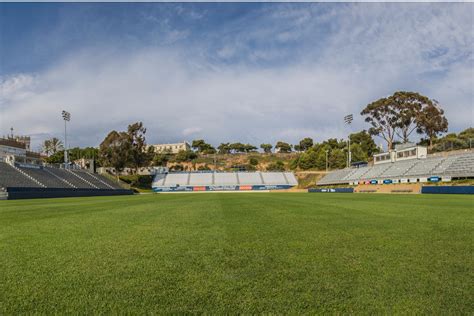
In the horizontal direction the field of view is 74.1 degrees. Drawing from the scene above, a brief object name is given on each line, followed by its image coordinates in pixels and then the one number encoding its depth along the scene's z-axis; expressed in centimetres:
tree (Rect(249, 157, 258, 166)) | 9712
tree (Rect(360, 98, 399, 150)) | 5803
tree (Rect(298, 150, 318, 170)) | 7769
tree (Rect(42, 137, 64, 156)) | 10630
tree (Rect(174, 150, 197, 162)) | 10462
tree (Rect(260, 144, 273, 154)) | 11919
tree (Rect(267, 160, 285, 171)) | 8662
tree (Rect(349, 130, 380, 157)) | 8212
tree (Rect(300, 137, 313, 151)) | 10962
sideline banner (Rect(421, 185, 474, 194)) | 2685
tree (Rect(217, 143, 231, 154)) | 11956
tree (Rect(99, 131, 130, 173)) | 6281
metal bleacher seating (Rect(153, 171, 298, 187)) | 7088
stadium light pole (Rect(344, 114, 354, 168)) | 6481
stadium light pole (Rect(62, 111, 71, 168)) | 5402
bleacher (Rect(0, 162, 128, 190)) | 3541
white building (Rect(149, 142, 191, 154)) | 14826
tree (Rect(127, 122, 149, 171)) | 6488
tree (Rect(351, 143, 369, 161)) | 7674
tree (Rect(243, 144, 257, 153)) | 11902
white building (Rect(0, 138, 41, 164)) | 7050
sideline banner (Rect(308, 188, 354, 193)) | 4542
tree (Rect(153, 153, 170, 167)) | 9838
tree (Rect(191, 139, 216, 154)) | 11625
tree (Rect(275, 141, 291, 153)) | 11669
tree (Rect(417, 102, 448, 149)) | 5600
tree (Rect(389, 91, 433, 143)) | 5631
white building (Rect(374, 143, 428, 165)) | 4697
